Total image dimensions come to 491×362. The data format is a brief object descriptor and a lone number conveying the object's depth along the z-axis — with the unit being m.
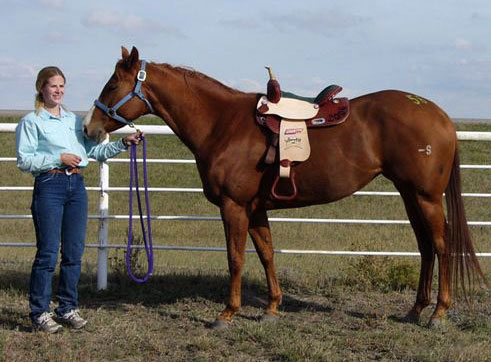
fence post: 6.07
